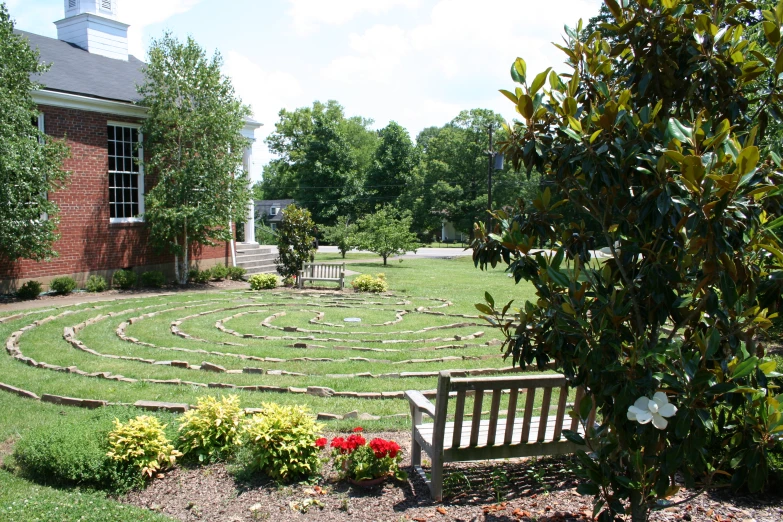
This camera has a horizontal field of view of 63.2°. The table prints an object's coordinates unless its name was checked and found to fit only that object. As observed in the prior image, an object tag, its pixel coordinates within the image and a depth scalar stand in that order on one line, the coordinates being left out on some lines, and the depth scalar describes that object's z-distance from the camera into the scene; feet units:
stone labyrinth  24.54
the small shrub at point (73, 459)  15.79
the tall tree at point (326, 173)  179.52
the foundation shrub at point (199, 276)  63.87
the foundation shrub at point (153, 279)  59.16
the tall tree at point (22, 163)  45.44
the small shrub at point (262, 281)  59.47
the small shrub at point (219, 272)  65.87
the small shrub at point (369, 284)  59.36
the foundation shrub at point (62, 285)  52.19
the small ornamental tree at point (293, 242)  60.85
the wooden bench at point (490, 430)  14.78
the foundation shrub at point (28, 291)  49.88
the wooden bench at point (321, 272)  61.36
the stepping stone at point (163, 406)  20.86
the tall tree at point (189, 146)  58.59
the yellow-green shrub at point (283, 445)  15.67
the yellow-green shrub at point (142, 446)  15.96
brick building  53.47
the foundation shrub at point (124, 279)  57.06
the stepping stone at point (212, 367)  27.91
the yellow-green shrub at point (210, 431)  17.11
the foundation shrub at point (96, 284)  55.16
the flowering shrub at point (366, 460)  15.38
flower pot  15.37
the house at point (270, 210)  199.06
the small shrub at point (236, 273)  67.56
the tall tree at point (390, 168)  186.72
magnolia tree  9.54
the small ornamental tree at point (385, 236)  91.50
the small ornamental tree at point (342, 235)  97.09
